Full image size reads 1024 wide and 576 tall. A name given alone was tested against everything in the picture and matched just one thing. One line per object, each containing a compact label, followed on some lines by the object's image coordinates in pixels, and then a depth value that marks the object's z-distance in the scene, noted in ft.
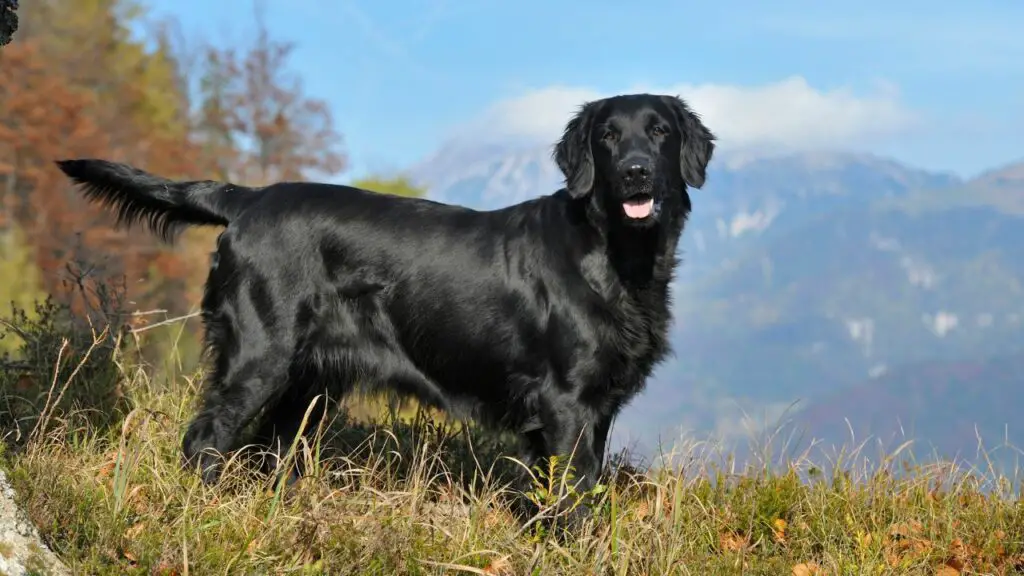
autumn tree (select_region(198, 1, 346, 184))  119.24
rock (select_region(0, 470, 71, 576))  10.60
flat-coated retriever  15.26
